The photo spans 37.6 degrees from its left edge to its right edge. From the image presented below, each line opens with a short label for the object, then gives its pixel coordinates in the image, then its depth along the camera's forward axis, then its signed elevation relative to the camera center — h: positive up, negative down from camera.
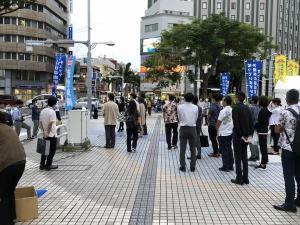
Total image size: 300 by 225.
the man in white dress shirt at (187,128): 9.66 -0.98
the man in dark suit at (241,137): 8.48 -1.01
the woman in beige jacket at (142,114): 16.90 -1.22
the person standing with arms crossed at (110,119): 13.59 -1.12
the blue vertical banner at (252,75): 17.36 +0.38
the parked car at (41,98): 39.12 -1.71
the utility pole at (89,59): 30.55 +1.62
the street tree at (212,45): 34.50 +3.11
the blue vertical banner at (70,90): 14.98 -0.28
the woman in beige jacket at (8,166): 5.22 -1.02
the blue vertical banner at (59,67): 19.06 +0.65
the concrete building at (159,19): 80.12 +12.16
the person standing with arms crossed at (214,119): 11.92 -0.96
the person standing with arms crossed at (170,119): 13.84 -1.12
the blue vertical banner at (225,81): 31.62 +0.18
